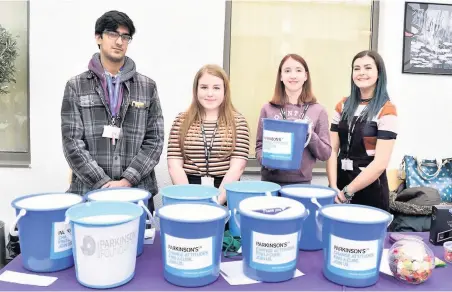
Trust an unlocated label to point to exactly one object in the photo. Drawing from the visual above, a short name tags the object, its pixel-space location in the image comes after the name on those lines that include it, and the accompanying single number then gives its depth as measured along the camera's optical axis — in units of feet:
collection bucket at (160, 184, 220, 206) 3.91
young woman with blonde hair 5.97
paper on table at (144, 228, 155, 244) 4.41
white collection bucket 3.04
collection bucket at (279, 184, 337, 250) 3.99
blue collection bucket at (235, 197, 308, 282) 3.26
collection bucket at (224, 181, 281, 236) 4.06
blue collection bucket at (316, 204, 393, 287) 3.22
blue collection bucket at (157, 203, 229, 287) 3.15
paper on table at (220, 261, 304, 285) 3.48
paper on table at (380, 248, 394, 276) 3.67
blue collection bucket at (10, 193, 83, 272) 3.37
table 3.33
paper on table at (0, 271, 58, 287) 3.37
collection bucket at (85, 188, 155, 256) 3.87
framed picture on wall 9.79
